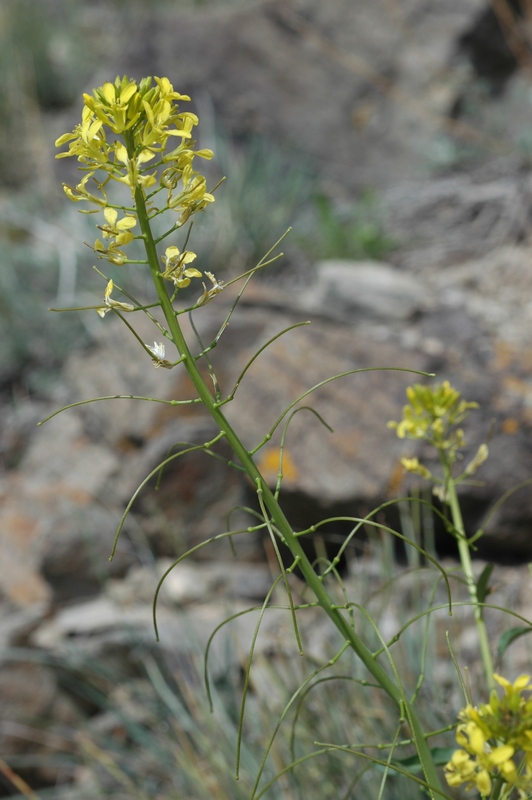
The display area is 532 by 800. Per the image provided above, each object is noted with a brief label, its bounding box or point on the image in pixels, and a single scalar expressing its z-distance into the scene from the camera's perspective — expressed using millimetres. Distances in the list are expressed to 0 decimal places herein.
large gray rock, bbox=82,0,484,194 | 4984
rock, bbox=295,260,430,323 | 3035
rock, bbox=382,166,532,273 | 3586
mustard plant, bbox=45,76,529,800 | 641
